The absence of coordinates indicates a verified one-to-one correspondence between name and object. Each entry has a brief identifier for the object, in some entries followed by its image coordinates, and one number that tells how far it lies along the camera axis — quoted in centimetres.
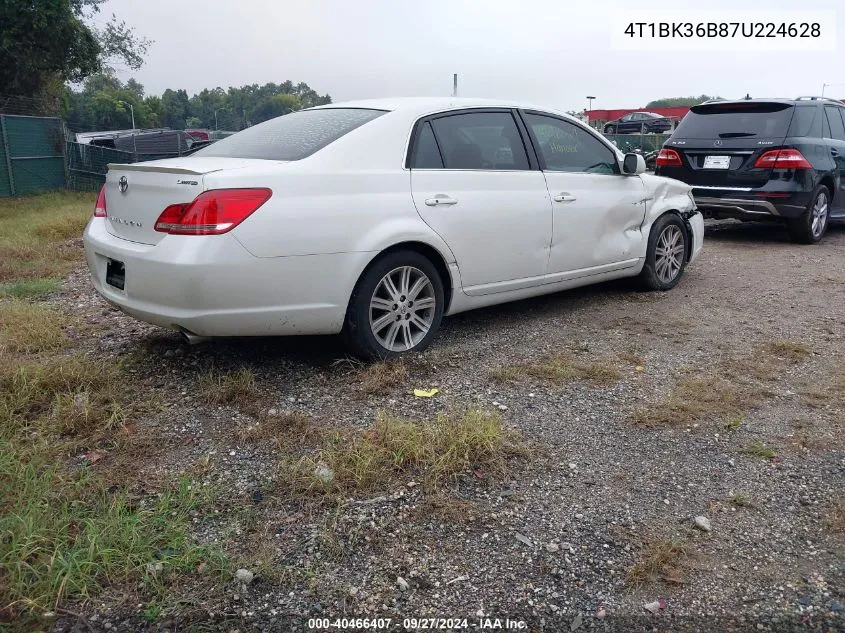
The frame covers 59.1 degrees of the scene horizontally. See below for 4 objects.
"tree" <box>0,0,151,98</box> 1817
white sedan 365
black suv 837
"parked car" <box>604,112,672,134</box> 3209
